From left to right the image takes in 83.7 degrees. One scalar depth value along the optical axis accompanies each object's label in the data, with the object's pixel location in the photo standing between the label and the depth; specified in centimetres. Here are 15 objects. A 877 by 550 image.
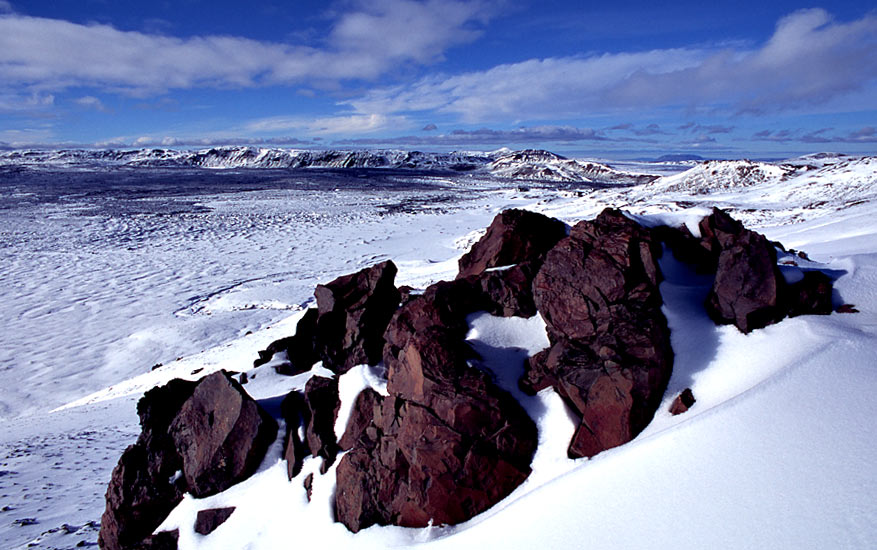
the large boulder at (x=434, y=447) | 439
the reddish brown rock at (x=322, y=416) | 532
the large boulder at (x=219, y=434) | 542
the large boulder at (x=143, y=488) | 541
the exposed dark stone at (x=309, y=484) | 503
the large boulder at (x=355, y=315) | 668
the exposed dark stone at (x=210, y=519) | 515
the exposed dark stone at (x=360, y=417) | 535
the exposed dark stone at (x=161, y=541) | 519
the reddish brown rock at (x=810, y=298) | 498
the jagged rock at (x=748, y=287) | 486
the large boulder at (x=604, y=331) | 435
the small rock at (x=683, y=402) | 427
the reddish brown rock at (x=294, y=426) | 536
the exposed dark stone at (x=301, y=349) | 742
